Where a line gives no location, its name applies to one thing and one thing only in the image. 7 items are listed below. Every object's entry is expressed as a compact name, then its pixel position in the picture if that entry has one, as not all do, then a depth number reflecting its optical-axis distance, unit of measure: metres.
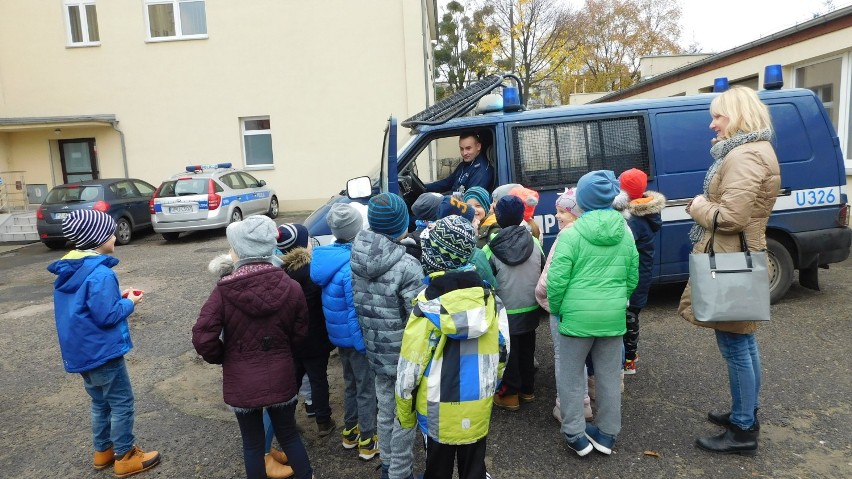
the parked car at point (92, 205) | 12.27
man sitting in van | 5.45
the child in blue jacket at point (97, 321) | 3.02
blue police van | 5.40
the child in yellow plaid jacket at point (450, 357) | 2.36
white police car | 12.31
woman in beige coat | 2.91
